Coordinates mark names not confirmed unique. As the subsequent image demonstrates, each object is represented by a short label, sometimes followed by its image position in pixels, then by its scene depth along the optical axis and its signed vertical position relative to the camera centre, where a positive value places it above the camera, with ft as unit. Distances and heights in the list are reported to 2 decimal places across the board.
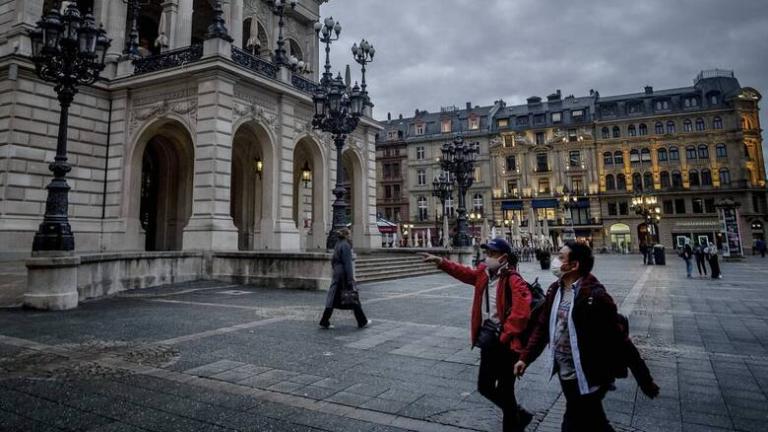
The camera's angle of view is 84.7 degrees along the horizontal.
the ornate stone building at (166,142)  51.24 +16.22
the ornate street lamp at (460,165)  70.03 +14.39
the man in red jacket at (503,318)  10.73 -1.82
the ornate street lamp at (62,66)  30.58 +14.85
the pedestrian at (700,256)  63.26 -1.70
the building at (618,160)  166.91 +37.47
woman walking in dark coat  24.49 -2.04
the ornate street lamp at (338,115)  44.73 +15.11
